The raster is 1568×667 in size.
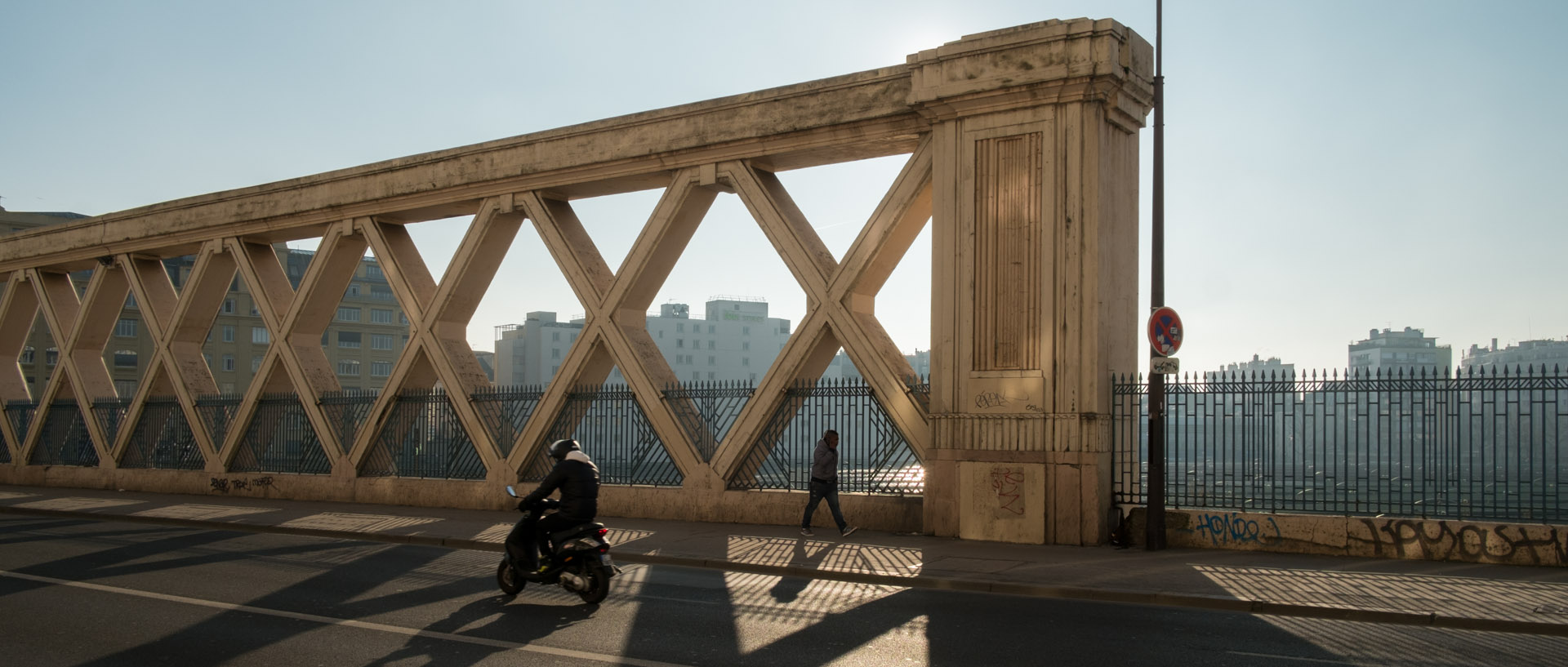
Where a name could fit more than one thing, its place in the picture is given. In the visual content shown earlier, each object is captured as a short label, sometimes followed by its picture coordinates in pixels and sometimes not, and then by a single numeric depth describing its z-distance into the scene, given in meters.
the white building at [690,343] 143.12
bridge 15.41
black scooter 10.86
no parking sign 14.26
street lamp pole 14.47
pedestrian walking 16.55
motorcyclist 11.11
